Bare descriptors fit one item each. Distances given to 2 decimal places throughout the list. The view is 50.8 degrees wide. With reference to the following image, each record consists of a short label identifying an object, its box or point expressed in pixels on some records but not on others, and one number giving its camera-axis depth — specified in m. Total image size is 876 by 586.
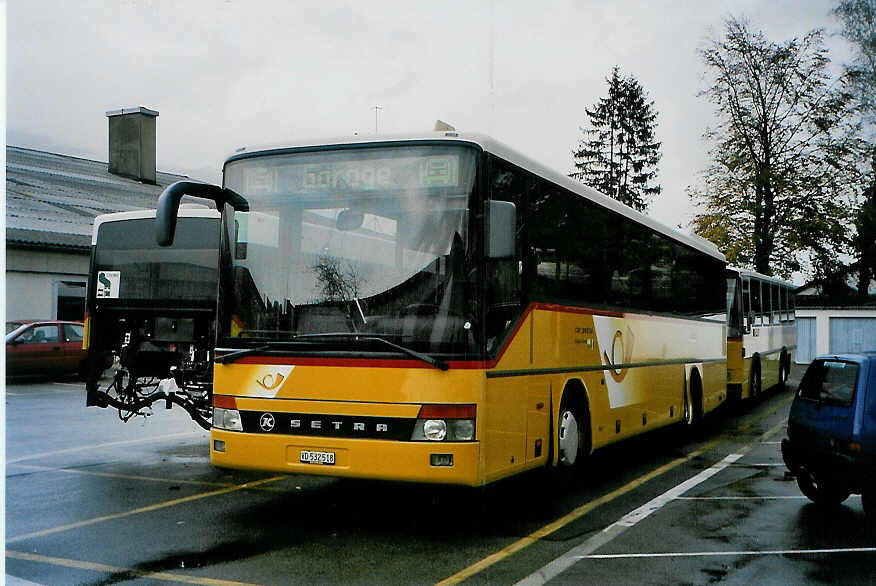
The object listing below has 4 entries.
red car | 16.59
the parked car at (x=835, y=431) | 7.14
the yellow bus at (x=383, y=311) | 6.71
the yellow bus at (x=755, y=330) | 19.08
